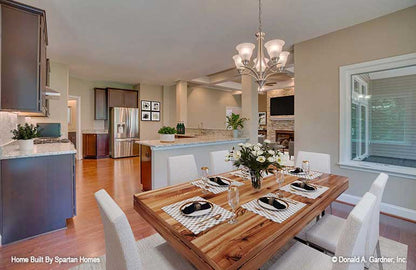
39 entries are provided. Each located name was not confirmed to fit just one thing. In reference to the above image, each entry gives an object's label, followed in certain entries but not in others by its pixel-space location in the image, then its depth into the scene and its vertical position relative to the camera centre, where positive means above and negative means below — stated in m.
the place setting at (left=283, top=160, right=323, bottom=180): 1.89 -0.41
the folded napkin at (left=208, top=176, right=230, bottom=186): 1.73 -0.43
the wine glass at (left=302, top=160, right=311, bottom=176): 1.88 -0.32
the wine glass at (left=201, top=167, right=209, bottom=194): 1.67 -0.36
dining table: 0.85 -0.50
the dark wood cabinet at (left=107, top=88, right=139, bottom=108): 6.61 +1.29
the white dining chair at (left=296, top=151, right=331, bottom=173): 2.31 -0.32
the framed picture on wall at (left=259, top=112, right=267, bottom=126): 9.62 +0.78
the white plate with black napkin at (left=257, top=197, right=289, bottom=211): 1.25 -0.46
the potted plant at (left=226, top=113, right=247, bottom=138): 4.33 +0.25
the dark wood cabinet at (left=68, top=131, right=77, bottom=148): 6.38 -0.04
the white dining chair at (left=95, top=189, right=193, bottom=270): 0.83 -0.46
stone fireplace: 7.80 -0.07
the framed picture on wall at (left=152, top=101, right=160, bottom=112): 7.39 +1.09
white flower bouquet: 1.55 -0.20
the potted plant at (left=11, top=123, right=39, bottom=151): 2.12 -0.02
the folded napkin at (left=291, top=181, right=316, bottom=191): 1.59 -0.43
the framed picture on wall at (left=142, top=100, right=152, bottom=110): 7.14 +1.09
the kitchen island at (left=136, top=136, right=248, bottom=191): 3.12 -0.34
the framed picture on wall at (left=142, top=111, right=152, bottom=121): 7.16 +0.69
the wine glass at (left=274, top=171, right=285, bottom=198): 1.71 -0.39
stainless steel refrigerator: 6.51 +0.09
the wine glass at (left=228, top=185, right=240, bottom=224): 1.12 -0.36
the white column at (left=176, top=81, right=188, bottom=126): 6.39 +1.08
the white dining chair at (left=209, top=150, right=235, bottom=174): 2.42 -0.37
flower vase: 1.63 -0.39
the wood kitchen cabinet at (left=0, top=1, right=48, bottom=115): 1.94 +0.81
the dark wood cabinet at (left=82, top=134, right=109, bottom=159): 6.41 -0.34
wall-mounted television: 7.73 +1.18
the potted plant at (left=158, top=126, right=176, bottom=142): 3.50 +0.01
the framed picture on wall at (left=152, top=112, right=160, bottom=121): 7.40 +0.71
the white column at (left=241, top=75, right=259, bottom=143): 4.32 +0.59
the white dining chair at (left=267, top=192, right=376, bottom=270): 0.82 -0.52
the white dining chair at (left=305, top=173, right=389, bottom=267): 1.27 -0.73
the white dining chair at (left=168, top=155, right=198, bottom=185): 2.05 -0.38
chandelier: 2.00 +0.83
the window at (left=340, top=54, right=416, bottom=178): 2.58 +0.27
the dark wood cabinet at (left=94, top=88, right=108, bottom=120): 6.55 +1.04
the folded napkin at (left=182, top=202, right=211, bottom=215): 1.20 -0.46
